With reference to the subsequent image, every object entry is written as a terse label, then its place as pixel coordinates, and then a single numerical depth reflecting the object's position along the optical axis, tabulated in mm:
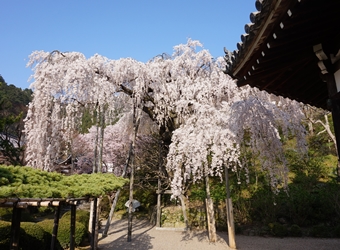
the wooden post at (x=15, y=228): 3185
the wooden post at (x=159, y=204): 10674
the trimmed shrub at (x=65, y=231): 7020
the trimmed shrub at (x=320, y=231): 8266
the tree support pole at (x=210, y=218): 7754
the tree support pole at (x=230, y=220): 6977
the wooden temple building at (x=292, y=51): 1973
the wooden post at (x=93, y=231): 6101
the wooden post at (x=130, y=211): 8836
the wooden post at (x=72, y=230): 4875
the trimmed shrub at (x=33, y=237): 5895
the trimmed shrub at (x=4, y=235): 5508
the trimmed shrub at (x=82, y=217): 8645
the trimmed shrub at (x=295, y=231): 8555
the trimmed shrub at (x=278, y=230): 8594
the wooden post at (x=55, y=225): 4237
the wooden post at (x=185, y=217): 9622
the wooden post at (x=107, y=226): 9291
